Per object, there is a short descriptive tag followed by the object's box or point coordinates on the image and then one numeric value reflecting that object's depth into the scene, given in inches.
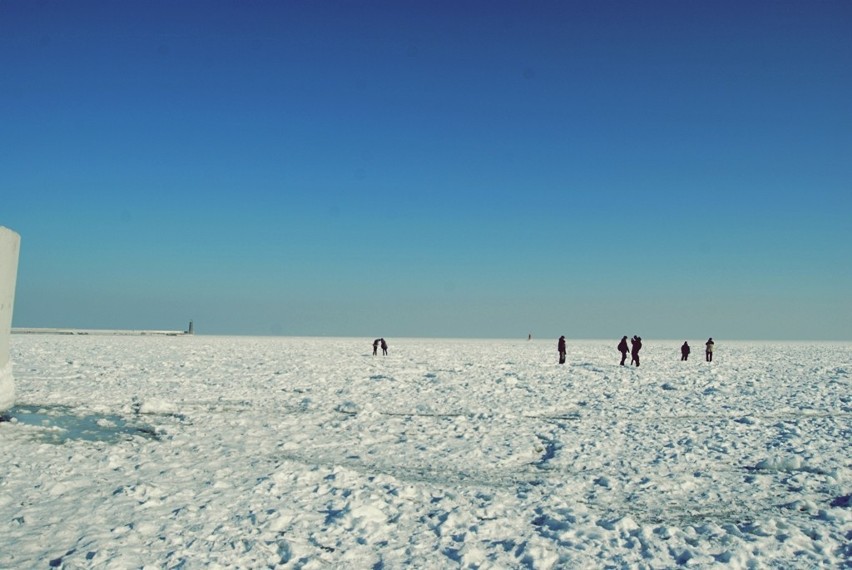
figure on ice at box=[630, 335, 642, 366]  907.1
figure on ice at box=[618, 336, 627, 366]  932.4
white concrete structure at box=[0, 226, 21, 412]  397.4
